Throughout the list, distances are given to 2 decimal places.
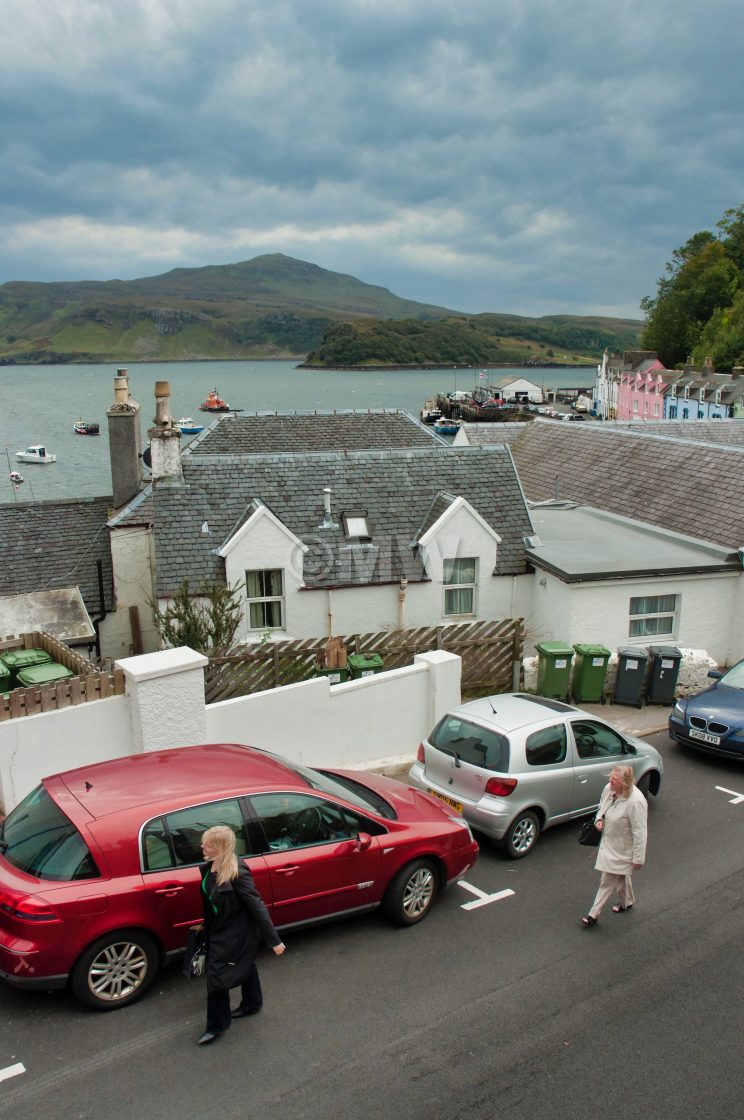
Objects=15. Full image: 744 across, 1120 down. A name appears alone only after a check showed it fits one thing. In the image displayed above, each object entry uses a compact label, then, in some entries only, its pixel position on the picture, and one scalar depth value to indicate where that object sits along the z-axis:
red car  6.29
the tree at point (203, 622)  14.70
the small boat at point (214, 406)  140.50
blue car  12.12
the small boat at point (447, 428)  115.69
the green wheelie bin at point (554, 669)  14.50
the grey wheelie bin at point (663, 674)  14.67
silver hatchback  9.38
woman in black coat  6.07
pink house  97.75
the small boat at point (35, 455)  92.62
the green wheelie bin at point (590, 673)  14.63
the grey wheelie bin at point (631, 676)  14.57
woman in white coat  7.90
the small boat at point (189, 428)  118.00
